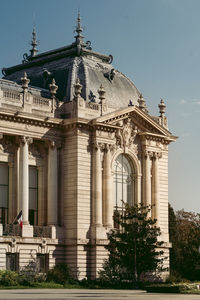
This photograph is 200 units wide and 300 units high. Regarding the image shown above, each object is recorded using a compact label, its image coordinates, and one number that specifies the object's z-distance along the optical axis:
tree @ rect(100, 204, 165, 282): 60.62
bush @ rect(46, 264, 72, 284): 58.88
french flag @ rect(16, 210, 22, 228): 59.78
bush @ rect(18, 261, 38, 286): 55.35
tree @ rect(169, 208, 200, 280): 77.31
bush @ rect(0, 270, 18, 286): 54.09
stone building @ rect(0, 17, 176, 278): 61.38
